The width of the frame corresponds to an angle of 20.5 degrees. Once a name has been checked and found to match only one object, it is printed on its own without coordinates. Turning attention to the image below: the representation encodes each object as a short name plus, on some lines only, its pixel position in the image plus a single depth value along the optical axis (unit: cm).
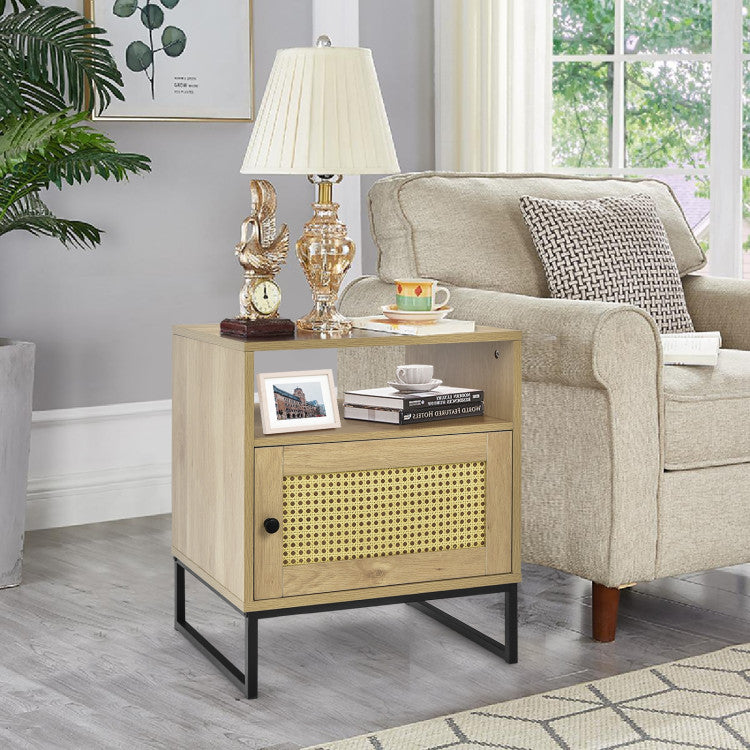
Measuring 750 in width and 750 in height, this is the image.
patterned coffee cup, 384
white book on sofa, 421
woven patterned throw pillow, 469
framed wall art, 560
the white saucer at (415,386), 383
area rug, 317
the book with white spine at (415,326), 372
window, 658
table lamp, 358
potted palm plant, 450
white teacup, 384
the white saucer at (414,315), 382
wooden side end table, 348
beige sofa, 383
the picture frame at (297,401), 352
